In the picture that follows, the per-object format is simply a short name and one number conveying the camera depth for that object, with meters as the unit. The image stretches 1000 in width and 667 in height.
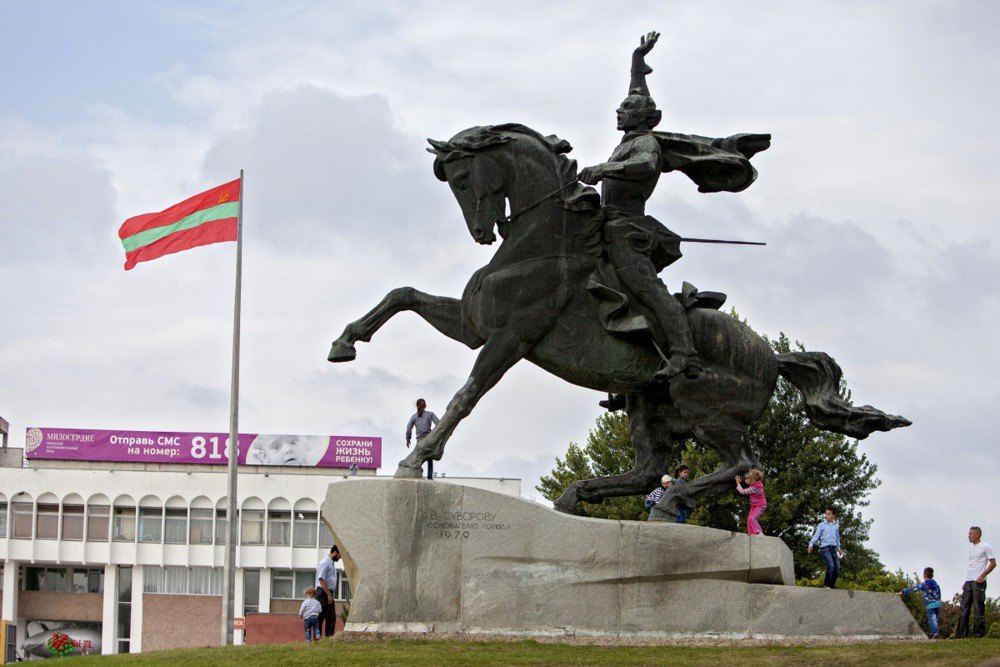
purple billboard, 78.69
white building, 73.25
